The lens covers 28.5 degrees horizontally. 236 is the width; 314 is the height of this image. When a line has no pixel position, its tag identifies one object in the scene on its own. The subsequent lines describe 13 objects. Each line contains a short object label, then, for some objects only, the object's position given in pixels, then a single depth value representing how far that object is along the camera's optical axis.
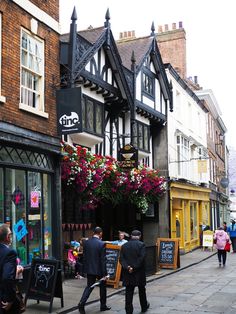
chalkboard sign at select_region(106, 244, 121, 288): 12.45
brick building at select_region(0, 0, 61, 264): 10.91
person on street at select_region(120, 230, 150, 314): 9.08
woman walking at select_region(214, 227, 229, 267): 17.20
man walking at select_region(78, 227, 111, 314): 9.41
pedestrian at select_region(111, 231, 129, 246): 13.13
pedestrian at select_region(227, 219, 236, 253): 22.28
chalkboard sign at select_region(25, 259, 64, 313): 9.34
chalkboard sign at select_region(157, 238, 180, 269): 16.77
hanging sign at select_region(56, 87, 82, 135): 12.27
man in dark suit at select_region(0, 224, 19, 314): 5.93
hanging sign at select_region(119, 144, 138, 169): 16.14
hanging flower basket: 13.59
